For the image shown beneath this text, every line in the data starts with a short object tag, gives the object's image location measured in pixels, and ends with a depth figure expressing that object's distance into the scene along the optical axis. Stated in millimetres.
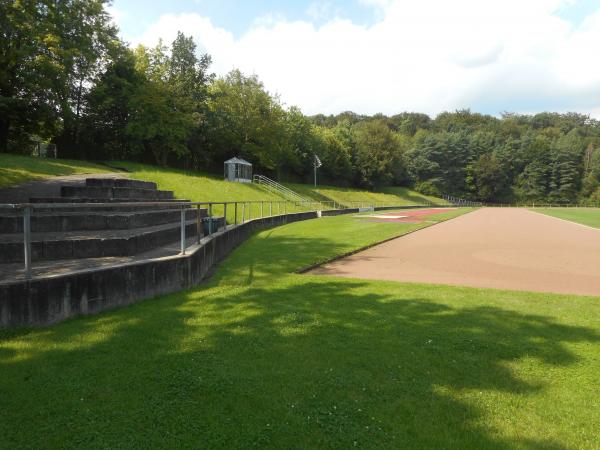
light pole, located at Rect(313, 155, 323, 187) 58706
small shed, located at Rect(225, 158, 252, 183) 41500
